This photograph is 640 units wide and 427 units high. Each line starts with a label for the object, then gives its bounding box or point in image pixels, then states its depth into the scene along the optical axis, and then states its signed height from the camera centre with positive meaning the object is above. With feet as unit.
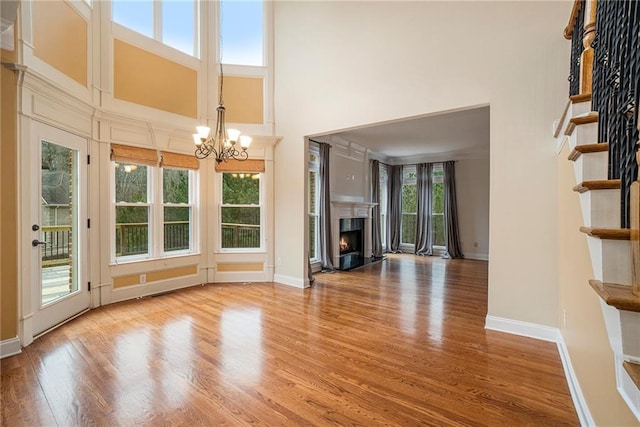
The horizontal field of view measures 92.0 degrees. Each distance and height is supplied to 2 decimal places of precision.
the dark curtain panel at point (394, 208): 32.95 +0.43
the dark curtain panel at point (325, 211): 21.77 +0.07
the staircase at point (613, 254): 3.75 -0.60
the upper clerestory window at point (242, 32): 17.87 +10.57
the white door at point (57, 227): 10.37 -0.54
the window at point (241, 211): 18.30 +0.07
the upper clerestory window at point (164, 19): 14.47 +9.68
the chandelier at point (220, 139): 11.37 +2.85
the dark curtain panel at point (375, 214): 29.04 -0.19
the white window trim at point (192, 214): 17.22 -0.10
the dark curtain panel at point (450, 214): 29.37 -0.19
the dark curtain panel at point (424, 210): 30.94 +0.20
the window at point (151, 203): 14.66 +0.45
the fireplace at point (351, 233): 23.26 -1.80
